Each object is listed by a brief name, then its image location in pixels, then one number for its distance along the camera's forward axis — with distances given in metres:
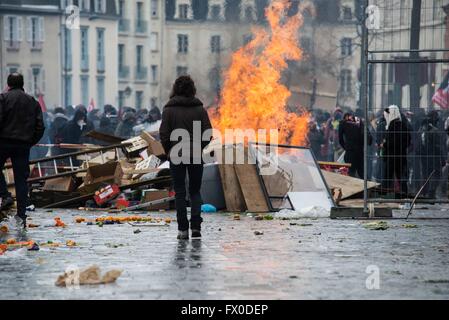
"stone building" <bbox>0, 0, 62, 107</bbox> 91.69
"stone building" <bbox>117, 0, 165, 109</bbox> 74.19
